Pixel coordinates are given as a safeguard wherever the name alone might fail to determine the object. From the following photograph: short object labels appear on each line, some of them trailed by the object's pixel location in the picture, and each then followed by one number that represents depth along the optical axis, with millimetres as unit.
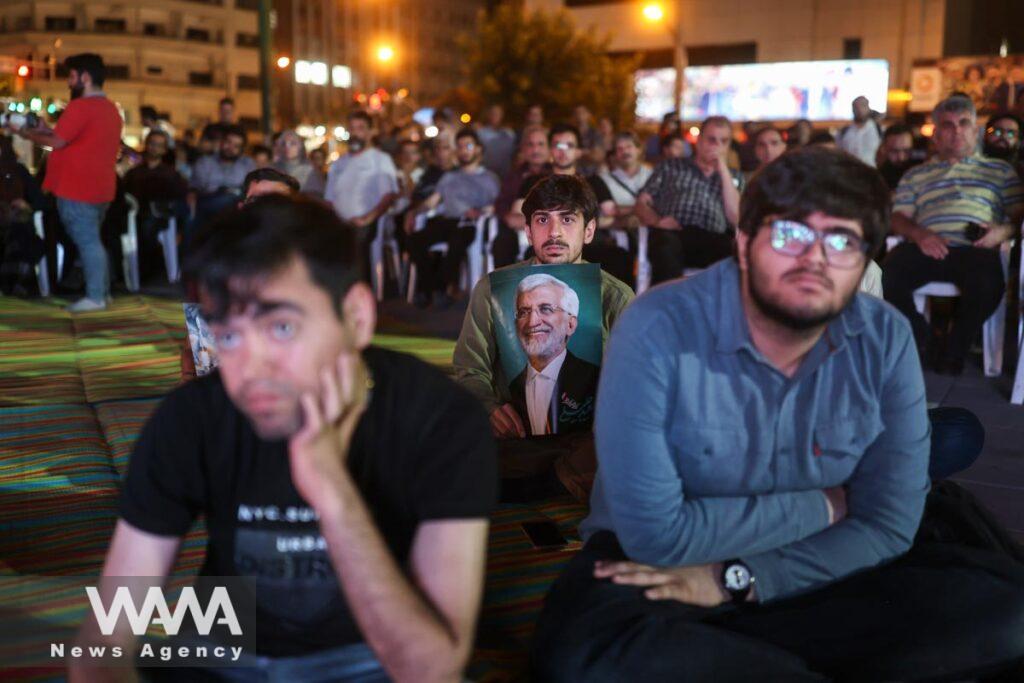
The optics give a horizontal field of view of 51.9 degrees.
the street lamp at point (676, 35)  28142
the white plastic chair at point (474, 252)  9391
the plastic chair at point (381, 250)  10133
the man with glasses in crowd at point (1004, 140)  7320
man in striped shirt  6426
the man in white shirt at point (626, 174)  8695
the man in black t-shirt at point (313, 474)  1527
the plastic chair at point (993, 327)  6488
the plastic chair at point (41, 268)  9852
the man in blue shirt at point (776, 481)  2125
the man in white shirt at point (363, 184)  10078
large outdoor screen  29312
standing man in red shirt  8188
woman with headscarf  10414
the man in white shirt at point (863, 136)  11828
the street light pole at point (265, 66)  12812
